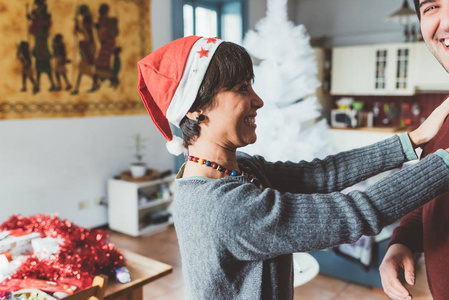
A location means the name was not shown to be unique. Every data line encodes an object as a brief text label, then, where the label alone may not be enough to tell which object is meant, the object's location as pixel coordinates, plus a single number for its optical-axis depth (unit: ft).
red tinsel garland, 5.14
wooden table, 5.32
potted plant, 13.88
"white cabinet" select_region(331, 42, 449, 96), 18.45
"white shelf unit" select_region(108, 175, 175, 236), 13.50
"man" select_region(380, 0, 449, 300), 3.01
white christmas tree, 10.43
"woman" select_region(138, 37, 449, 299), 2.60
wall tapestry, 11.52
